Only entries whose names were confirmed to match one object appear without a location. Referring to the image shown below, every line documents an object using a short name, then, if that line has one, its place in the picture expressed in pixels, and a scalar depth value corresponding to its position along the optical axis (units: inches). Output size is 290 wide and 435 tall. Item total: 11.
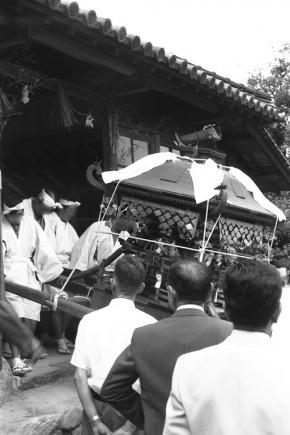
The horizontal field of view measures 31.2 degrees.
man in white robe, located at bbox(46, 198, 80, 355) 257.1
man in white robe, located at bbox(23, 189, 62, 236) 249.8
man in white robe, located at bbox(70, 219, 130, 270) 235.8
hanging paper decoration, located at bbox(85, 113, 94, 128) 260.7
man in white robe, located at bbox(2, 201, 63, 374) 207.2
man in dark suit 95.4
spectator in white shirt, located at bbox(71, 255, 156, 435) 120.1
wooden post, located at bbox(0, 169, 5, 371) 165.1
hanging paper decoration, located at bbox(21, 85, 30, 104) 226.7
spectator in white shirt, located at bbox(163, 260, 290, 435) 64.7
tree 609.8
